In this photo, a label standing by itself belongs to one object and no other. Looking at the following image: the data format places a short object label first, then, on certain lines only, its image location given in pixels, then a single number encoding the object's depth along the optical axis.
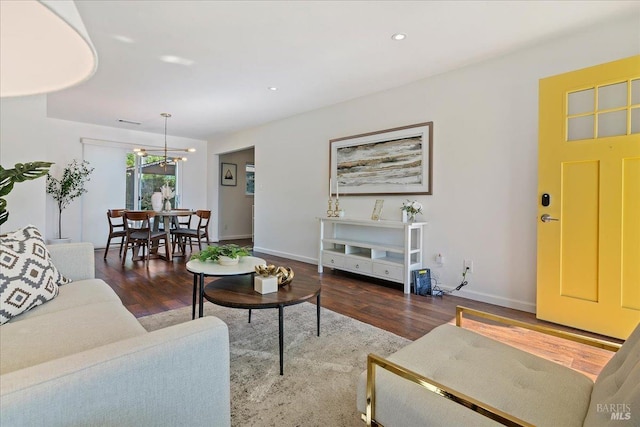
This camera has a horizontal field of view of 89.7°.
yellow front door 2.29
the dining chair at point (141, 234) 4.86
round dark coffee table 1.76
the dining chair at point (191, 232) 5.39
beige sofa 0.69
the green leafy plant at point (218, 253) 2.31
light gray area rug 1.49
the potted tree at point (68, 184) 5.53
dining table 5.01
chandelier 5.34
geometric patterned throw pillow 1.44
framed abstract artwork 3.64
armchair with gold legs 0.88
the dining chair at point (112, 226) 5.14
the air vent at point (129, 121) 5.68
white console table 3.53
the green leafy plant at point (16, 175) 2.32
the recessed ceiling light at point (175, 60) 3.16
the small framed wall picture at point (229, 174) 7.67
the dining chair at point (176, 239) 5.41
